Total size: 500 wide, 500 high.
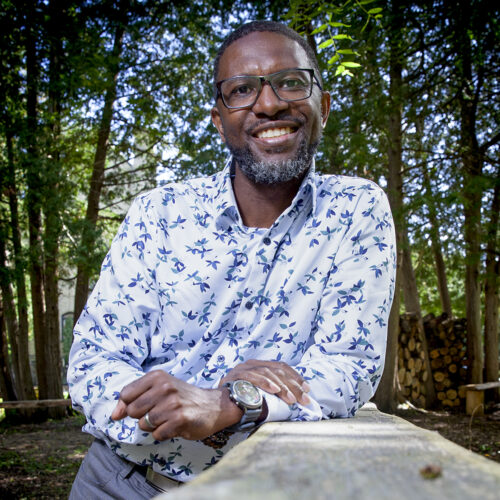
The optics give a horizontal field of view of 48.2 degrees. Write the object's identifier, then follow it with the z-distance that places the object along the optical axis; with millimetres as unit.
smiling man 1540
